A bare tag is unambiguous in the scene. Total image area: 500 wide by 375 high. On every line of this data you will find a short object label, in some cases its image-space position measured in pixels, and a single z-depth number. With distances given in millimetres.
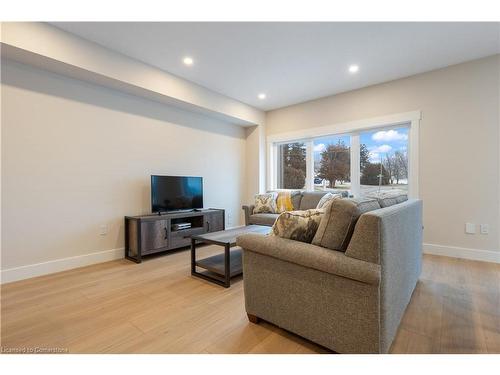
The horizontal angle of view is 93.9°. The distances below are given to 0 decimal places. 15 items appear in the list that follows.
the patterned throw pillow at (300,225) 1545
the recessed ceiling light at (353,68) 3260
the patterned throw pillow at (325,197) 3655
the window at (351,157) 3693
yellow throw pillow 4203
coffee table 2342
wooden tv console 3080
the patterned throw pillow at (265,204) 4160
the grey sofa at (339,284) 1195
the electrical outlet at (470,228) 3097
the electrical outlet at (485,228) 3014
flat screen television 3416
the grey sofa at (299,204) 3955
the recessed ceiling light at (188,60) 3061
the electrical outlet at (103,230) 3109
